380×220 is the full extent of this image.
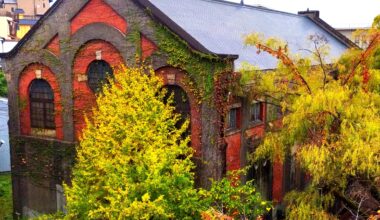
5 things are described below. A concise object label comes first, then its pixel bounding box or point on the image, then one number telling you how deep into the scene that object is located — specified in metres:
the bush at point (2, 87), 40.91
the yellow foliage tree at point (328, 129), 10.28
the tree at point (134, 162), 10.44
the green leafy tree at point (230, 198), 11.21
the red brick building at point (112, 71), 14.14
